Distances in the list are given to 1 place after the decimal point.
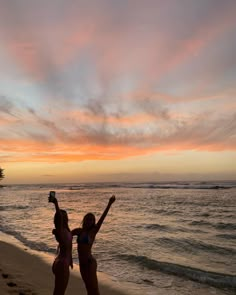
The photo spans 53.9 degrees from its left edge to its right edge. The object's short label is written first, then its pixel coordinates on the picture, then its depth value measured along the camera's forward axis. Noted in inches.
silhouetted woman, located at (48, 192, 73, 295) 140.0
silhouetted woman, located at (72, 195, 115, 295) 143.0
